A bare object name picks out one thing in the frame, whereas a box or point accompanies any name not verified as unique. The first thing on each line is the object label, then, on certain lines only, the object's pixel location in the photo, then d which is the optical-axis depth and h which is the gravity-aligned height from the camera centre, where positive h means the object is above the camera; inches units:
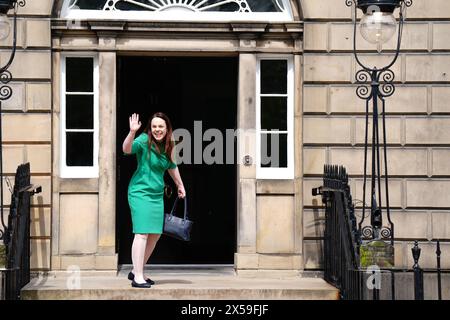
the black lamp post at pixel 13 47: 499.5 +56.2
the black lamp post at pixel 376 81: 501.0 +44.6
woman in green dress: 491.5 -0.6
